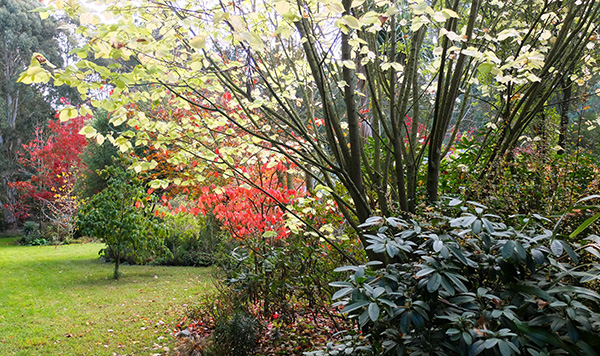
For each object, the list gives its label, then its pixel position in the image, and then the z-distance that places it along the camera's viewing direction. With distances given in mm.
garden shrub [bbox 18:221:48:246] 13664
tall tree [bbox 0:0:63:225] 19297
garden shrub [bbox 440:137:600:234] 2041
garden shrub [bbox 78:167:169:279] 7062
